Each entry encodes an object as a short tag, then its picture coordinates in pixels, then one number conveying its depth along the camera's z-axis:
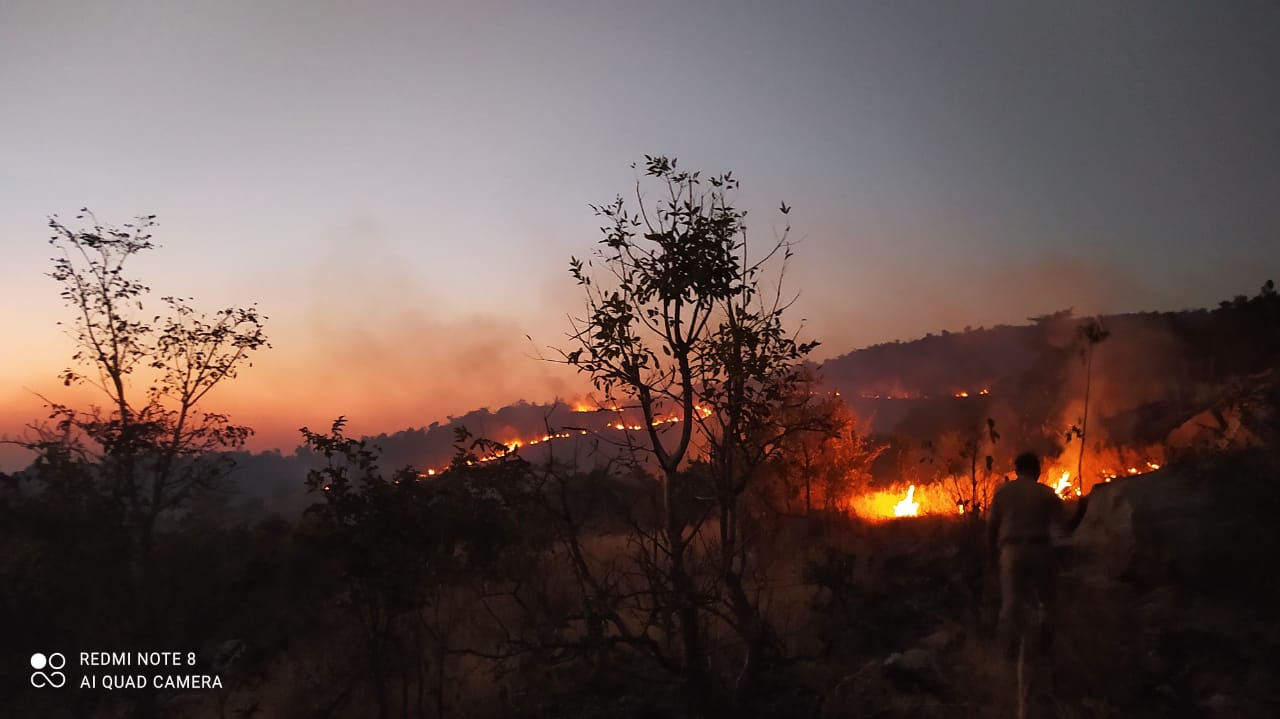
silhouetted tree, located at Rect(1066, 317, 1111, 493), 14.30
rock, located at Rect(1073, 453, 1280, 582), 9.91
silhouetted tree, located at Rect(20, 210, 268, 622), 9.73
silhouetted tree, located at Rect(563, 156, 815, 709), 7.59
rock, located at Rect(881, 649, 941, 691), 8.98
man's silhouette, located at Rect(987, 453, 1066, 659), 7.05
